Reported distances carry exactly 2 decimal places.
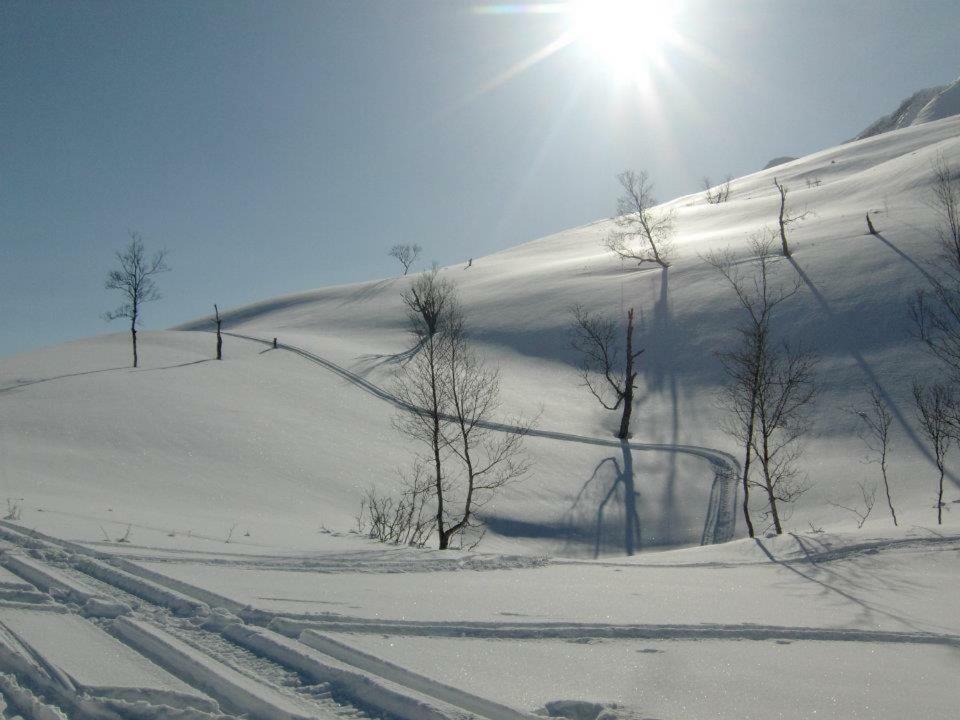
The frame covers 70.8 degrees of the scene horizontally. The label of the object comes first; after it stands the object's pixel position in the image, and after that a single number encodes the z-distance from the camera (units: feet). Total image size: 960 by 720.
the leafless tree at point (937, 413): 56.52
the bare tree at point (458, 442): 57.11
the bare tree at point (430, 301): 132.57
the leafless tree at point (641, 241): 183.62
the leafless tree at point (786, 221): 151.64
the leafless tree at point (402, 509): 54.77
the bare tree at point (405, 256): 315.62
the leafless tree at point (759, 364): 61.62
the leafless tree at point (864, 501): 70.09
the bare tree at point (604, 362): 110.32
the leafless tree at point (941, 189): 128.88
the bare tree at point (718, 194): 315.78
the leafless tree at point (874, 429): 84.99
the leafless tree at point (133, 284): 132.67
